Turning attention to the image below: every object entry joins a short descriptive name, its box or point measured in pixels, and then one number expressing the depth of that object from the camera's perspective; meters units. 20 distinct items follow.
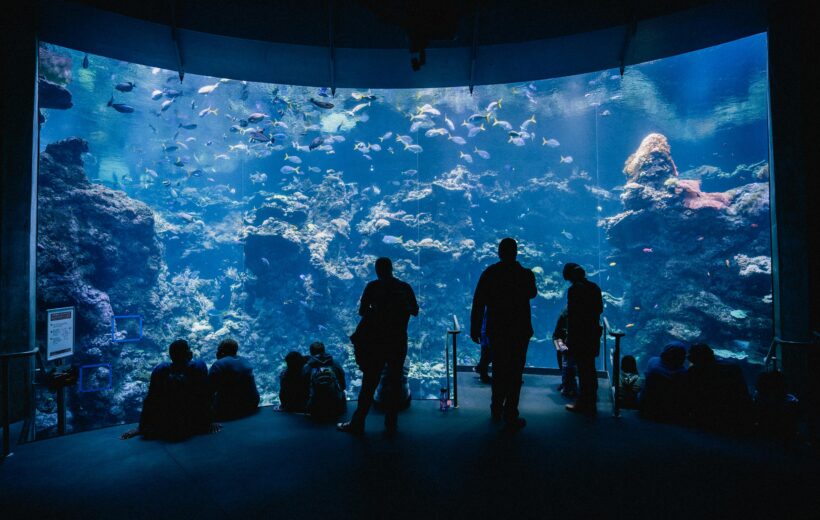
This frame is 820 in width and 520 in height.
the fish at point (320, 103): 11.33
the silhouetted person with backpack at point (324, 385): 4.28
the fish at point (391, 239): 18.73
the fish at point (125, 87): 11.43
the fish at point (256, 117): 13.11
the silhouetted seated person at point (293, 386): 4.61
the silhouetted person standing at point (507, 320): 3.90
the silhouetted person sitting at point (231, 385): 4.36
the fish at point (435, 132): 17.29
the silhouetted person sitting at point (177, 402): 3.77
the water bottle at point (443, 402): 4.56
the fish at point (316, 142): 14.19
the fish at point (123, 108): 11.84
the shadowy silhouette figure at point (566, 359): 5.14
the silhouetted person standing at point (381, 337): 3.83
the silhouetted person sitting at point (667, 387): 4.14
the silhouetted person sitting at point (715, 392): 3.88
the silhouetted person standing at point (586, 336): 4.40
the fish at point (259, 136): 12.91
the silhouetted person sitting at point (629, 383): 4.62
